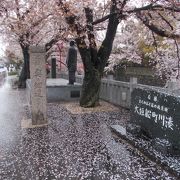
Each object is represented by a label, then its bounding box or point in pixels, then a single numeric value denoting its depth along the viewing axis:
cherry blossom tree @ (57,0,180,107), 6.34
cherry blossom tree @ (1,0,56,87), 8.86
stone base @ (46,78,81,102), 9.07
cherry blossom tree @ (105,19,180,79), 10.72
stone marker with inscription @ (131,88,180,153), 3.50
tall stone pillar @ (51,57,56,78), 15.10
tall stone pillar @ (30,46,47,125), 5.60
